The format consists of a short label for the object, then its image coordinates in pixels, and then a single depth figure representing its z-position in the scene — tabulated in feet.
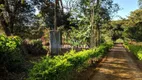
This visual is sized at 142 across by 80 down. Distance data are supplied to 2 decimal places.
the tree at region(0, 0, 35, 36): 31.31
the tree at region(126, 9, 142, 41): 59.98
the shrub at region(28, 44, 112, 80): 7.31
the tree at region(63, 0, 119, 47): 30.10
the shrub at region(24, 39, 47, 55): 27.01
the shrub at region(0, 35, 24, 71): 13.04
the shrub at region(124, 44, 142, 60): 26.46
